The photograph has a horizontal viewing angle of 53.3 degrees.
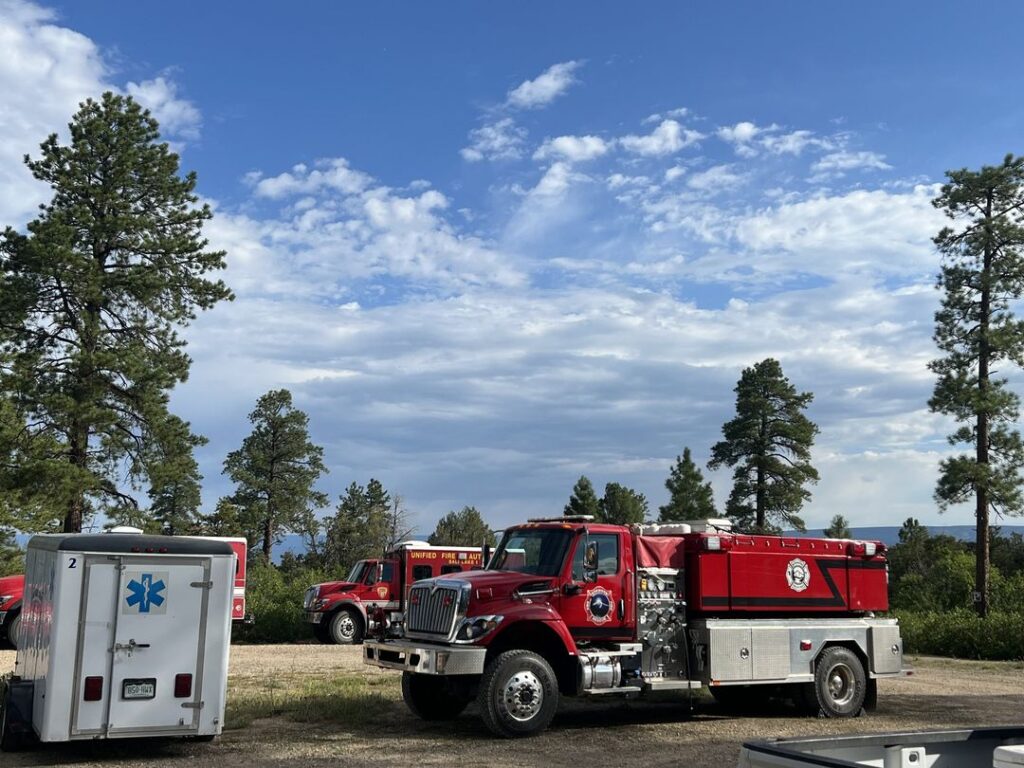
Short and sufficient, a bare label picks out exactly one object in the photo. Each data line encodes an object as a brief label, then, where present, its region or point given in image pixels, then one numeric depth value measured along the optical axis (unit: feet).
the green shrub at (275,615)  97.76
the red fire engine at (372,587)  87.61
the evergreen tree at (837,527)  253.85
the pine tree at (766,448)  155.33
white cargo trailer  33.14
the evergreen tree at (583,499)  191.21
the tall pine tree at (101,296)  97.50
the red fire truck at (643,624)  39.93
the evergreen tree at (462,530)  211.82
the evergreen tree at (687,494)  169.58
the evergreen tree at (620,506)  189.47
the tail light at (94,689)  33.24
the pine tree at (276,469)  196.13
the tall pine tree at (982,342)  104.37
